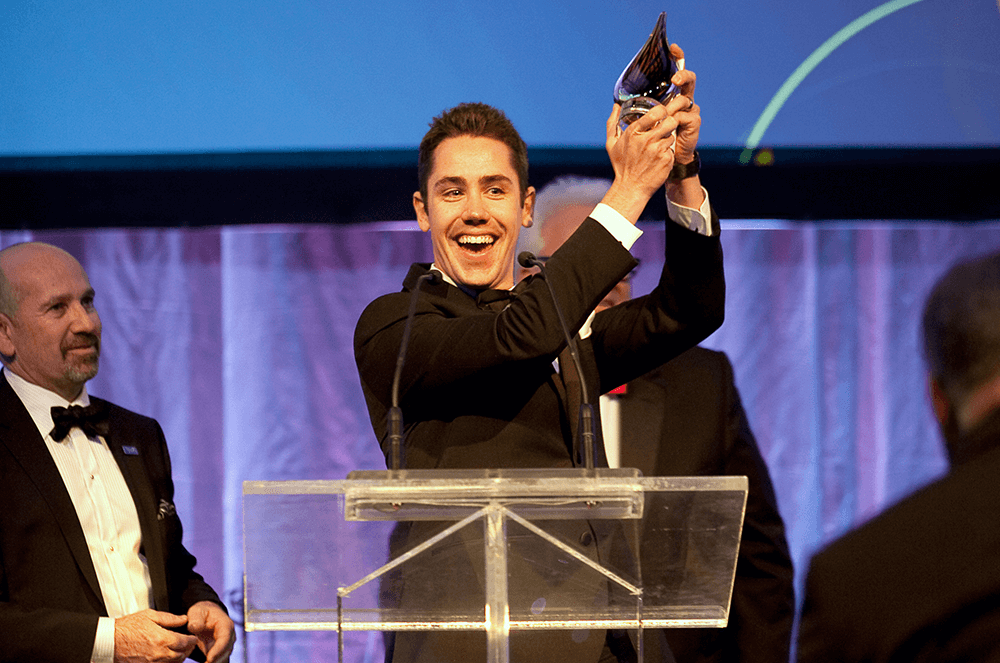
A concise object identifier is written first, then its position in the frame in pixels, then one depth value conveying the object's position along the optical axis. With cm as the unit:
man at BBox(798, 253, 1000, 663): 338
